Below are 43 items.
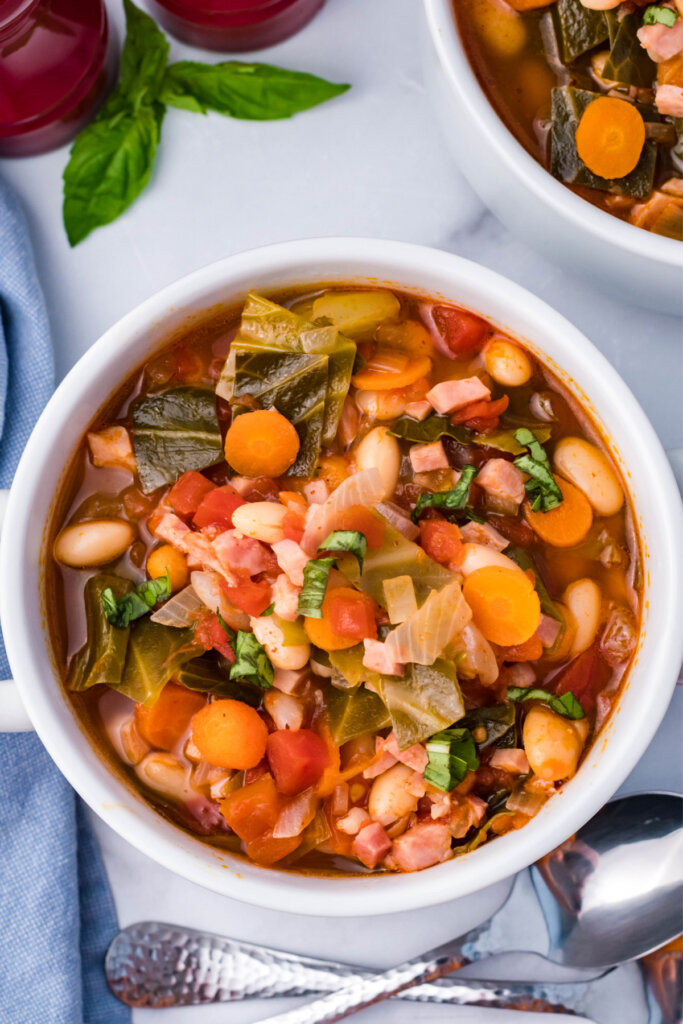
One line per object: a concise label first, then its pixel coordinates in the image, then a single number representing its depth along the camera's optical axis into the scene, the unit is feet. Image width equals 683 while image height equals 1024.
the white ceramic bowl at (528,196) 1.88
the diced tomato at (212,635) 1.89
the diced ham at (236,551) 1.87
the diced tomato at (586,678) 1.91
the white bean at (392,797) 1.88
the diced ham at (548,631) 1.89
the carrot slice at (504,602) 1.86
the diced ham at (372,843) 1.88
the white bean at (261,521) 1.86
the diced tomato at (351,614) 1.85
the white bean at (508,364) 1.91
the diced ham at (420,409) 1.91
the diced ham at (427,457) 1.89
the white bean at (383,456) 1.89
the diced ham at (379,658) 1.85
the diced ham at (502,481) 1.89
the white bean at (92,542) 1.90
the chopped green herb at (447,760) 1.87
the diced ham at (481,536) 1.89
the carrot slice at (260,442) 1.88
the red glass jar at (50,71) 1.99
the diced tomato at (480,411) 1.91
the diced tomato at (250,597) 1.87
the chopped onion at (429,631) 1.85
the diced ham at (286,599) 1.86
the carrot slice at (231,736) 1.87
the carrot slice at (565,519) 1.91
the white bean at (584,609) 1.90
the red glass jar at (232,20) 2.00
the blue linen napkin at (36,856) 2.00
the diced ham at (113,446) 1.91
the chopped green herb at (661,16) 1.89
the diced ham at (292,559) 1.85
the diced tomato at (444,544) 1.88
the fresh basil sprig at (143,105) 2.02
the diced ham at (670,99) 1.90
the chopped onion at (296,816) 1.88
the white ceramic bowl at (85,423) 1.85
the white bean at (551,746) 1.88
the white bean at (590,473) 1.91
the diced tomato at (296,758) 1.87
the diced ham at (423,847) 1.88
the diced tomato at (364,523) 1.86
